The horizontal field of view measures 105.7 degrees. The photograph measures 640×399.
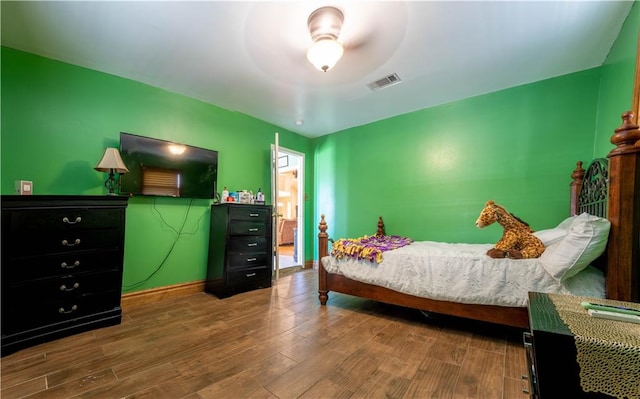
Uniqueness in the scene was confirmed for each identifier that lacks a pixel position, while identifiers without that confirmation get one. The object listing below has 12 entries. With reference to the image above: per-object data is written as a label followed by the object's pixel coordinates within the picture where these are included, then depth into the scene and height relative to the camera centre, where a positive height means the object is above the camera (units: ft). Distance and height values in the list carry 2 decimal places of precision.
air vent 8.61 +4.24
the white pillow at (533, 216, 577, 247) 5.67 -0.85
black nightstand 2.16 -1.49
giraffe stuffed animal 5.82 -0.97
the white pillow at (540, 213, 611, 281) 4.46 -0.92
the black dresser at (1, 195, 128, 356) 5.57 -1.89
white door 11.36 -1.11
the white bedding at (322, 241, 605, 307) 5.16 -1.91
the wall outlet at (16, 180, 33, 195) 6.56 +0.11
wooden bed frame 4.23 -0.24
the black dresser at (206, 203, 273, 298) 9.41 -2.24
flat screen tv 8.30 +0.95
